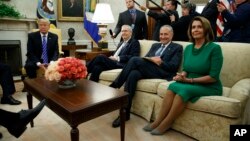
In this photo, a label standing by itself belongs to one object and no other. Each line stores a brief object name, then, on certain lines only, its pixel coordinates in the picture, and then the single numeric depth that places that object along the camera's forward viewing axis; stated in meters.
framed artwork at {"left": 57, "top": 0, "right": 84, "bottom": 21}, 5.04
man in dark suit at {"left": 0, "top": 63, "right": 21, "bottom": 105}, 3.19
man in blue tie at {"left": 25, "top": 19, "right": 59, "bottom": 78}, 3.51
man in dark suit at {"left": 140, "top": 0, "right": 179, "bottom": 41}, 3.48
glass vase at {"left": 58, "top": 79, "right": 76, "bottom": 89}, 2.19
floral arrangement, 2.06
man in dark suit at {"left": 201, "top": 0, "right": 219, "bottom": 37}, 3.06
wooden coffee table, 1.68
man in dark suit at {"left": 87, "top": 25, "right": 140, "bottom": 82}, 3.36
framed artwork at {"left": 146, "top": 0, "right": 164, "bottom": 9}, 5.25
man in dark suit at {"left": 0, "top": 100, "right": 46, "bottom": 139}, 1.93
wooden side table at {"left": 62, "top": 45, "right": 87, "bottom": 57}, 4.97
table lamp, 4.08
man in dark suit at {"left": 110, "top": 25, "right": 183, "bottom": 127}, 2.73
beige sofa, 2.00
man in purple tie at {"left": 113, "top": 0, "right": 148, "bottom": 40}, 3.92
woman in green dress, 2.19
